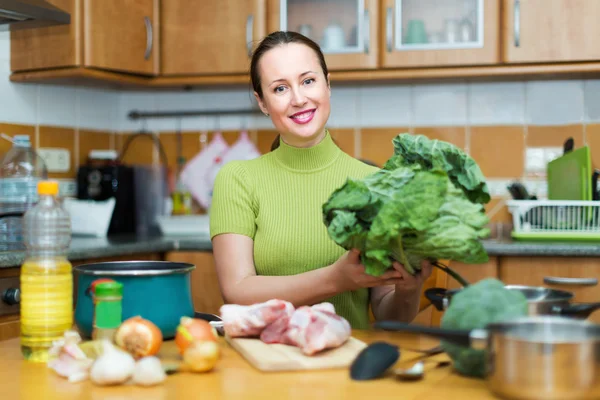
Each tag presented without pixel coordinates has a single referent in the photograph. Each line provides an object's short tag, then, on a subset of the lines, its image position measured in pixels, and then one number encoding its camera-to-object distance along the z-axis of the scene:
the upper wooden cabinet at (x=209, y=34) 3.02
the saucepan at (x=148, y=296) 1.12
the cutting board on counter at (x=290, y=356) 1.01
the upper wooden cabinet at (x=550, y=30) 2.73
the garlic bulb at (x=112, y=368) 0.94
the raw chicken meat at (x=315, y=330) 1.05
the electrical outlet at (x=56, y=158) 3.06
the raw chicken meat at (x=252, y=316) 1.14
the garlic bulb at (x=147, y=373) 0.94
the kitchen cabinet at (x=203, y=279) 2.80
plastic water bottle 2.59
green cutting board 2.50
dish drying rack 2.58
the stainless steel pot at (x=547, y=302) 1.03
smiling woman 1.63
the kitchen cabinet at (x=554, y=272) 2.41
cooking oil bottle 1.08
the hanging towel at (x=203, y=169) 3.31
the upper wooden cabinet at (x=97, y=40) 2.83
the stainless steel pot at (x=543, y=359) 0.80
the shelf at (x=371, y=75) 2.80
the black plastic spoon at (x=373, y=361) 0.96
